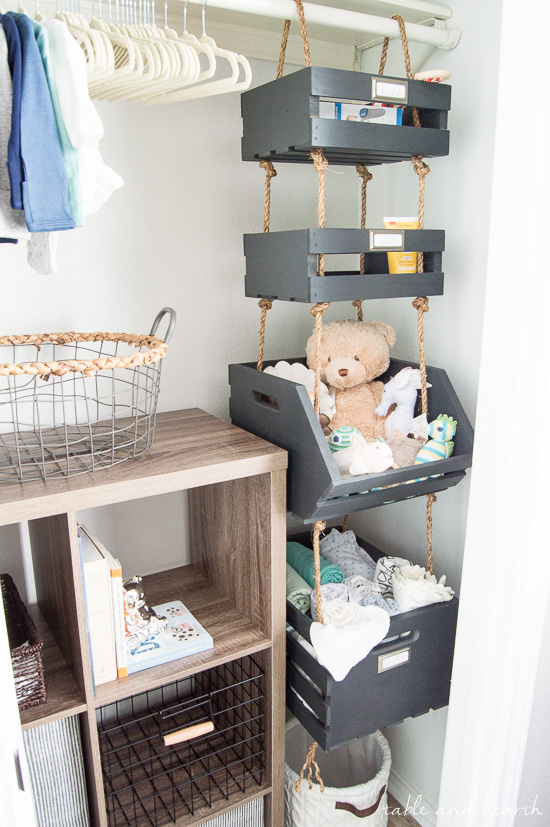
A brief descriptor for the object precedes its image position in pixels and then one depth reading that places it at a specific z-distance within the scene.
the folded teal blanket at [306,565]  1.45
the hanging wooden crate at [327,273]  1.20
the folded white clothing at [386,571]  1.44
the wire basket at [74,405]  1.07
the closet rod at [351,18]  1.17
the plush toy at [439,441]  1.36
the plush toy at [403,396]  1.46
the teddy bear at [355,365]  1.48
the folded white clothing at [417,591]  1.36
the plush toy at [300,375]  1.49
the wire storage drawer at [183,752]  1.37
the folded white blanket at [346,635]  1.24
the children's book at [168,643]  1.27
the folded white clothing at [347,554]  1.52
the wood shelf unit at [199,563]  1.11
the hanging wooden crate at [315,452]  1.21
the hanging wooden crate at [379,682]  1.28
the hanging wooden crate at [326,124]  1.15
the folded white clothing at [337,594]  1.36
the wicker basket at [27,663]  1.13
